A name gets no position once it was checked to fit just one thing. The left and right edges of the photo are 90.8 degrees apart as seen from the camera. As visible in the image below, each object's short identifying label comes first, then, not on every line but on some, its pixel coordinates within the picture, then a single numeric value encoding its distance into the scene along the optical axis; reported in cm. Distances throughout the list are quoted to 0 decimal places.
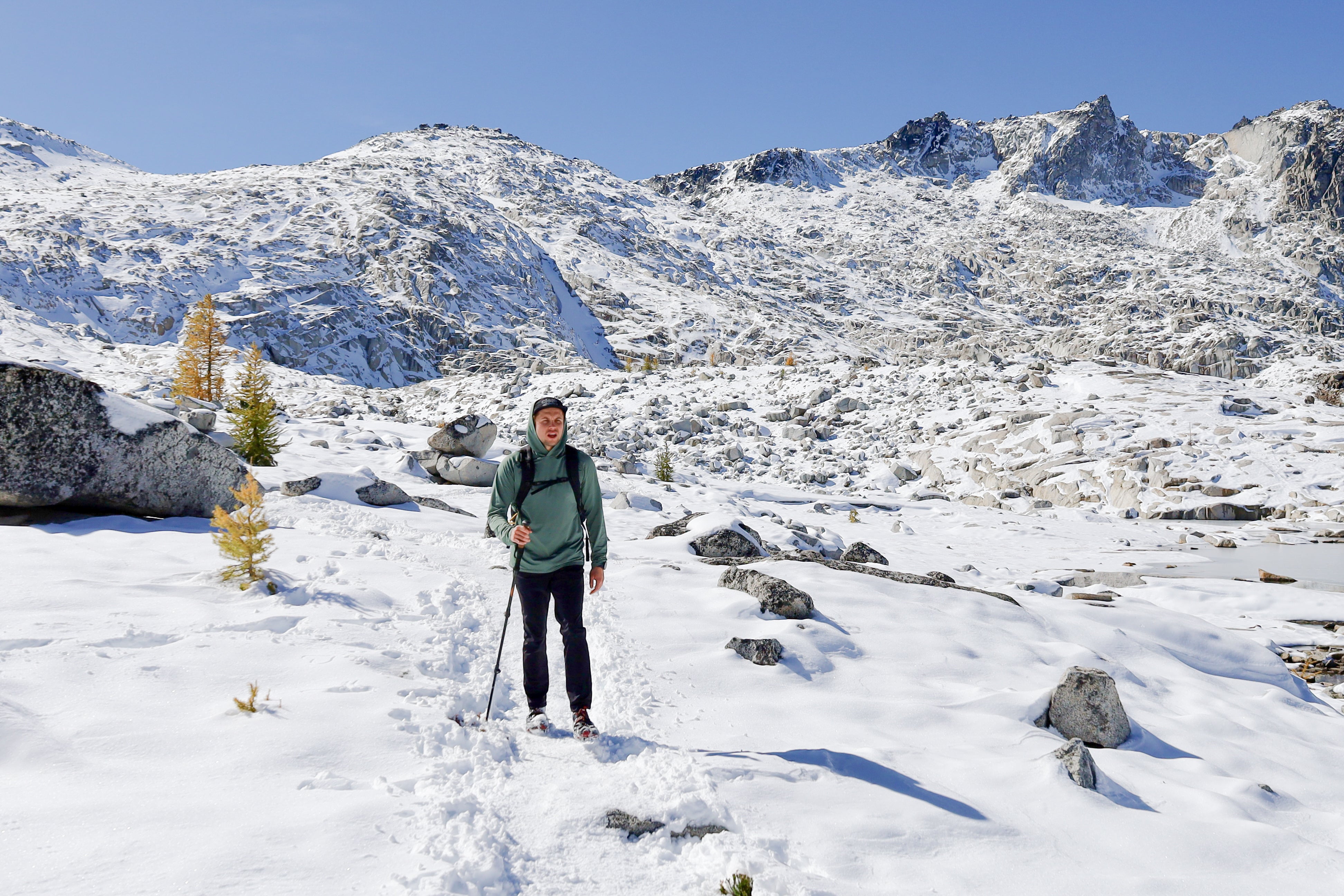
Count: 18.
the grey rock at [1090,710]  561
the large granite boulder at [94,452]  803
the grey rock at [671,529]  1170
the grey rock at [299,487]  1228
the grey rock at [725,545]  1075
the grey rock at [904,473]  2577
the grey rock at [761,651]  627
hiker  491
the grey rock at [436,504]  1374
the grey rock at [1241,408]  2519
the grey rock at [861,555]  1215
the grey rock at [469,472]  1803
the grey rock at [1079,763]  451
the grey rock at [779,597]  738
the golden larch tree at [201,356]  3002
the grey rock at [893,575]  920
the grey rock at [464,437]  1855
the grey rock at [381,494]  1309
